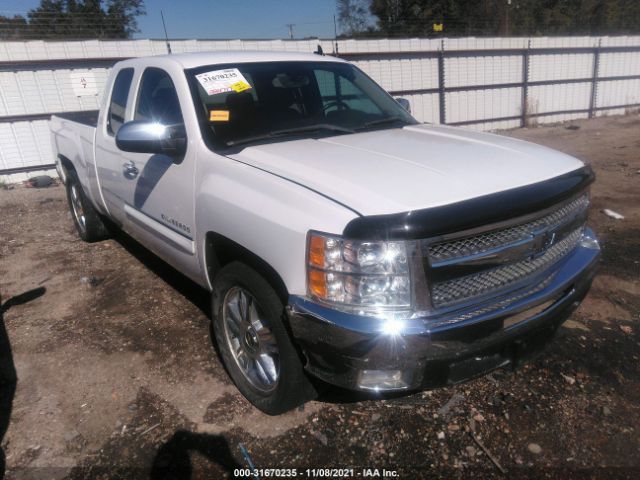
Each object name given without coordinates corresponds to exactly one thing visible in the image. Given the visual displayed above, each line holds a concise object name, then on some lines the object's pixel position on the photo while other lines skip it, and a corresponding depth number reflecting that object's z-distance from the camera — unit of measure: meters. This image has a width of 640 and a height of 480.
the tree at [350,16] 32.31
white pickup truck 1.99
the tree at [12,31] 10.30
